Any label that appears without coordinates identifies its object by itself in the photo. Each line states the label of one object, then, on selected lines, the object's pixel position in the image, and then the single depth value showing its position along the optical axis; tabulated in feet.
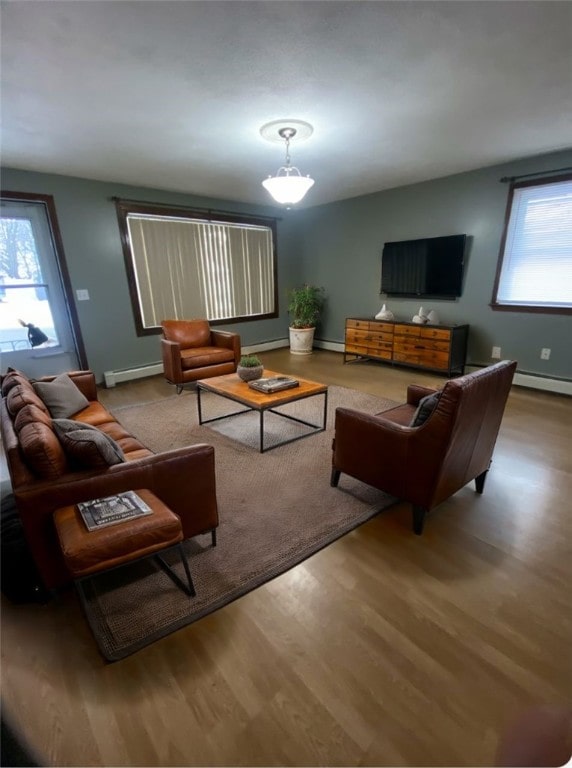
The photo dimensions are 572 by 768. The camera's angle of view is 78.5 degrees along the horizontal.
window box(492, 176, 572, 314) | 12.16
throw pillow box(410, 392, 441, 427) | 5.89
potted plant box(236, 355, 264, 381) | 10.23
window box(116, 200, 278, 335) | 15.48
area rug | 4.81
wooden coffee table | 9.00
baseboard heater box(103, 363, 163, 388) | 15.16
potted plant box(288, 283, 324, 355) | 19.97
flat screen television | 14.89
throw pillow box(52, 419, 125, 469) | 4.88
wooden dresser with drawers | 14.64
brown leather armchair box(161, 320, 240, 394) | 13.46
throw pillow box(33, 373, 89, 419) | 7.88
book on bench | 4.33
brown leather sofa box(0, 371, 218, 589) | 4.51
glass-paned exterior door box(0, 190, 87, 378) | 12.60
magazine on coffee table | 9.55
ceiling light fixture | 8.93
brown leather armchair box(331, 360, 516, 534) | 5.46
